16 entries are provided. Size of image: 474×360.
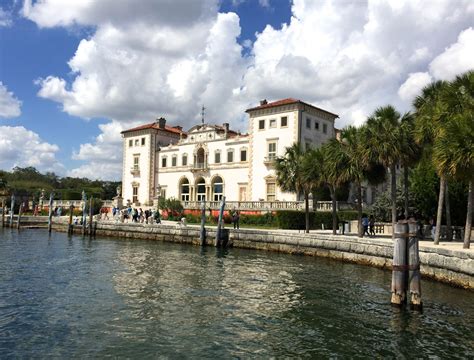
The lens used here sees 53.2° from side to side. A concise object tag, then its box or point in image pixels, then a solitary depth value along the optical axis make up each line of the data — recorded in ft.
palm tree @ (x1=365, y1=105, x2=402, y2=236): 86.63
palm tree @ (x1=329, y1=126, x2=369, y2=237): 91.61
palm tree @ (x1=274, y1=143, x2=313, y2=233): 107.45
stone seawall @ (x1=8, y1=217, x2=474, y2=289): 59.57
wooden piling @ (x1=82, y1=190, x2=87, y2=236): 150.20
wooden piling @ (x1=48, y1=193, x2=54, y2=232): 165.85
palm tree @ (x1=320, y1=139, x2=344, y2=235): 95.14
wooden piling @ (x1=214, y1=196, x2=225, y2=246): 111.04
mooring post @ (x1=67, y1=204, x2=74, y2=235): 155.55
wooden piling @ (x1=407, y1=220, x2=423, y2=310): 46.78
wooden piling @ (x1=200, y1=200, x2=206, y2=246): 115.14
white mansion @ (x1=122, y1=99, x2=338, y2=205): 172.76
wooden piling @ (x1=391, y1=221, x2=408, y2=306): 47.16
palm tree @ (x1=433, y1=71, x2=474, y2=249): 63.41
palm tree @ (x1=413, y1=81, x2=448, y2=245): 75.10
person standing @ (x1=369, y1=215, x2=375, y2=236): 101.85
